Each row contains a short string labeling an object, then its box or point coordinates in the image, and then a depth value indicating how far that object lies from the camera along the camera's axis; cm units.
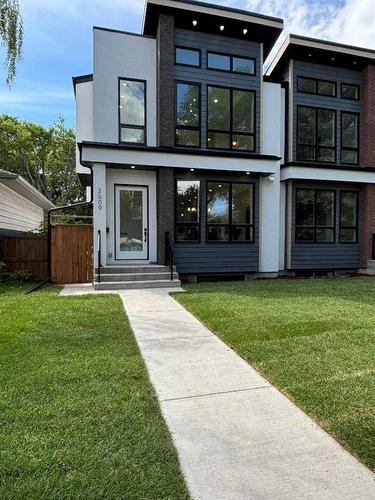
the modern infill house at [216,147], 1038
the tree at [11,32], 545
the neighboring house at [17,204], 1209
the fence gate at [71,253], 1036
